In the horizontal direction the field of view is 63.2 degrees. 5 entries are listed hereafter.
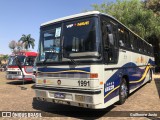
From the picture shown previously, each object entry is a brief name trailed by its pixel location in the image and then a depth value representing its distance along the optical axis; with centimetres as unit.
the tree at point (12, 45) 6284
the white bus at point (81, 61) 380
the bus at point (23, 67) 977
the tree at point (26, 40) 6213
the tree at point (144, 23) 1810
